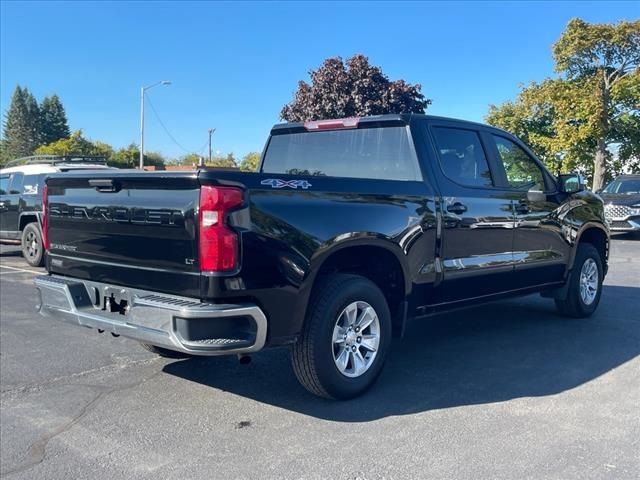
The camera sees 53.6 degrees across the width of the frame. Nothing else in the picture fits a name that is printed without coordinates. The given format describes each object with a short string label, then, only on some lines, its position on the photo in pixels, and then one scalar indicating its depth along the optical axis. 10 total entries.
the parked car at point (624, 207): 16.70
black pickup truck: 3.65
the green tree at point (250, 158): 37.78
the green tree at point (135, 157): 42.92
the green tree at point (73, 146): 49.22
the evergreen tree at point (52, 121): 94.56
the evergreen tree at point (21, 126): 91.00
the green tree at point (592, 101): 25.70
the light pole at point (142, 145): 35.16
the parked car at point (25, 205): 11.56
